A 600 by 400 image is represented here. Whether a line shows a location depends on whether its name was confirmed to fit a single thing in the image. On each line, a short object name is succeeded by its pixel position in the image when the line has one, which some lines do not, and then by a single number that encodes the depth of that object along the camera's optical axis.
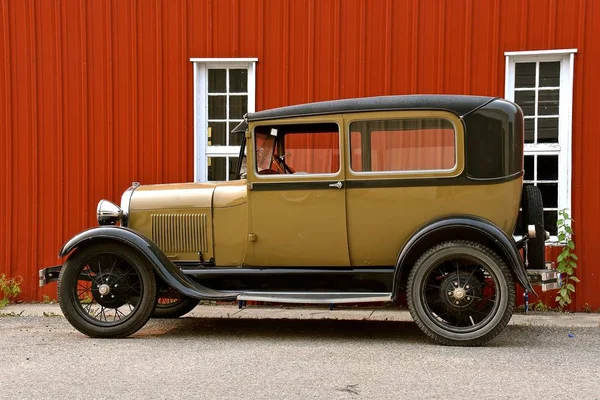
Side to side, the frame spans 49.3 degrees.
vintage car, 5.41
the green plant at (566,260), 7.18
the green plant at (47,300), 8.05
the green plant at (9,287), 8.03
